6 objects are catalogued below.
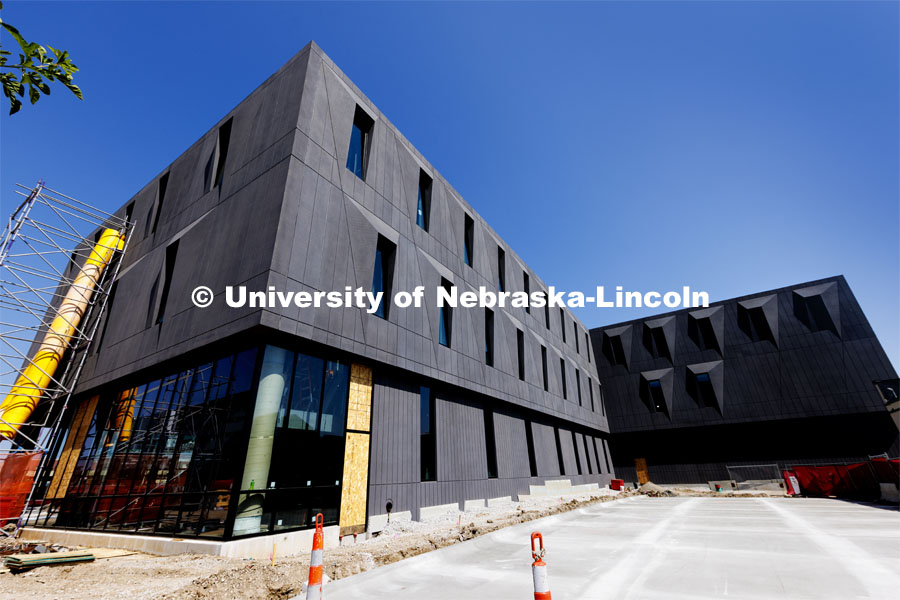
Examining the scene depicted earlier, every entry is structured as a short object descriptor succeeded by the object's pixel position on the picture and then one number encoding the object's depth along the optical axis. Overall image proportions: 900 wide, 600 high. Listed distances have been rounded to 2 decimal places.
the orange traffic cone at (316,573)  4.62
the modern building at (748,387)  33.31
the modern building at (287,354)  11.57
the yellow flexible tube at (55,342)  19.06
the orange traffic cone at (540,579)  3.67
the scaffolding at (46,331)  17.75
